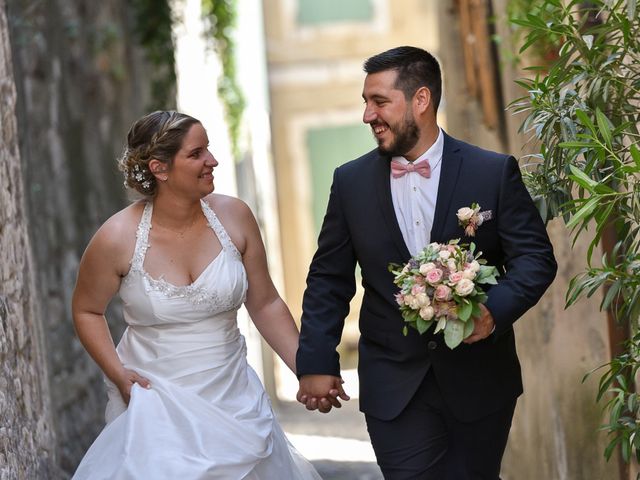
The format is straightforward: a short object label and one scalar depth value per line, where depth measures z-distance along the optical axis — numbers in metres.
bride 8.74
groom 8.28
